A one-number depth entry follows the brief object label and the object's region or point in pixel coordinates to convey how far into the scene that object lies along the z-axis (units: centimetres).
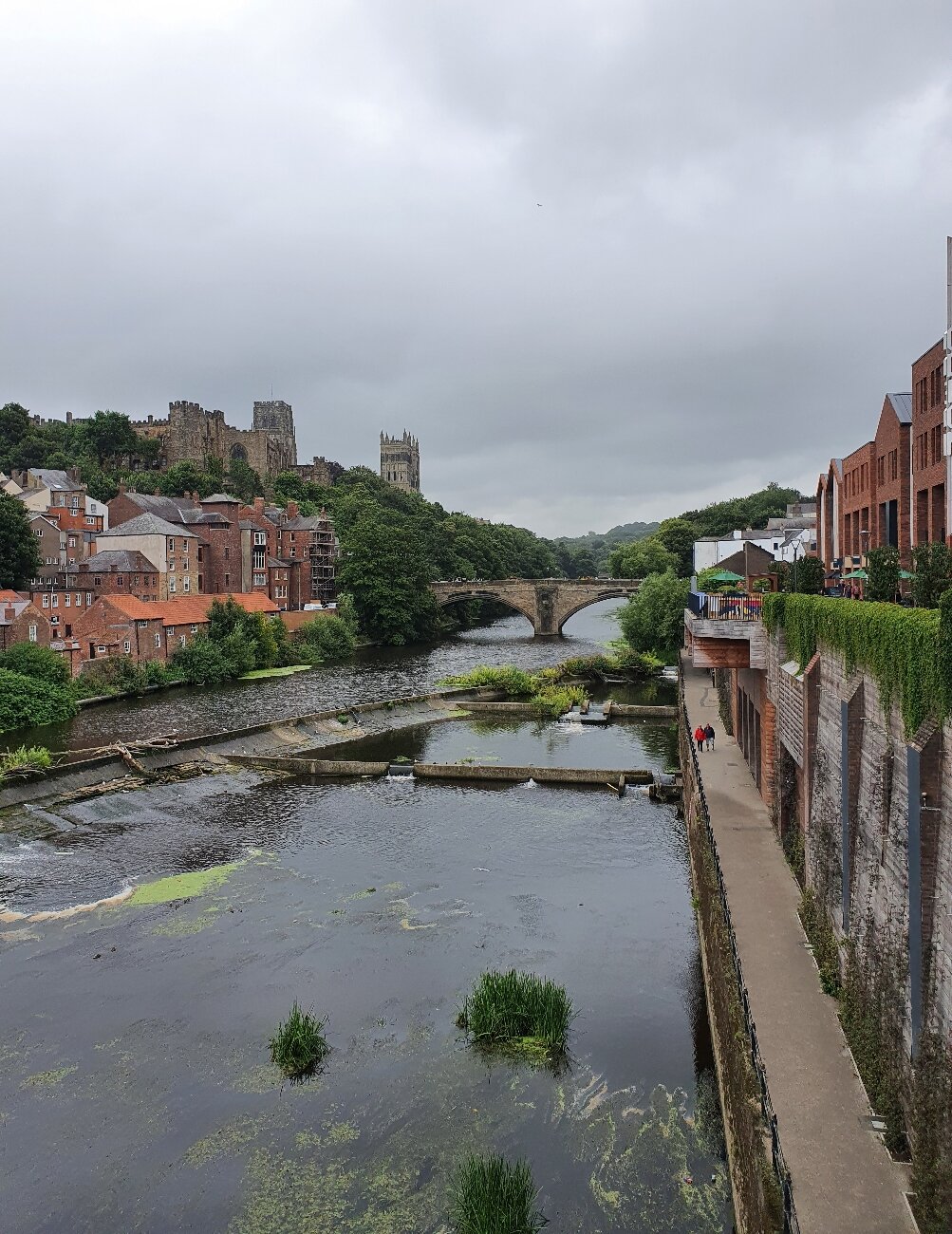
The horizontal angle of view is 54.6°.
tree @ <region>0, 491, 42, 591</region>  6303
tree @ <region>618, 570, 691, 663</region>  7044
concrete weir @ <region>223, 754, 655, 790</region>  3428
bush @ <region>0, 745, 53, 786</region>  3203
